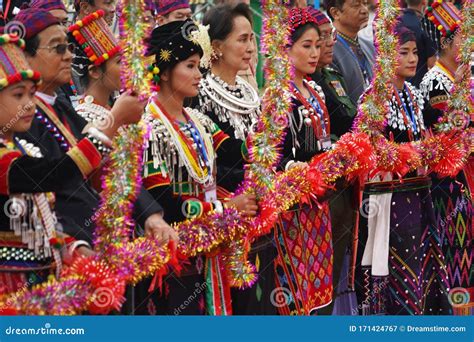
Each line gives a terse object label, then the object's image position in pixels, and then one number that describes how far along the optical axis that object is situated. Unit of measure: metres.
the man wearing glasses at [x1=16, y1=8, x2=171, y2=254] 7.49
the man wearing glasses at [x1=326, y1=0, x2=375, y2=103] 11.65
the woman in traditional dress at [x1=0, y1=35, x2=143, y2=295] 6.76
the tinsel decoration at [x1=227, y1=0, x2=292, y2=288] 8.59
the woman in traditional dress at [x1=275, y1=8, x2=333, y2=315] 9.81
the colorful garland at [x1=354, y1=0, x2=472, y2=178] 10.24
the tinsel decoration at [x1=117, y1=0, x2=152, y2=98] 7.25
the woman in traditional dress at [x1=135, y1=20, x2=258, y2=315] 8.18
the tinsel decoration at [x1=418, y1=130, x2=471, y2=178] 10.83
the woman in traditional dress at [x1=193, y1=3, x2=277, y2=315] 9.43
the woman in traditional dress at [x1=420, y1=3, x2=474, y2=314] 11.58
